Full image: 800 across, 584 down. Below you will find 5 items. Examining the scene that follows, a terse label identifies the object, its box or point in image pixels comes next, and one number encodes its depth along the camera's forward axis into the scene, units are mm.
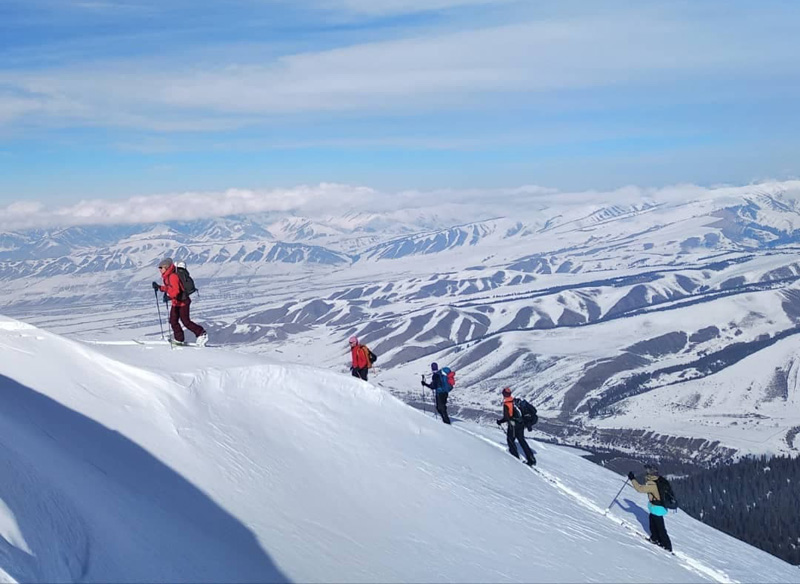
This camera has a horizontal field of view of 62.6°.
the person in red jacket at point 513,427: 20914
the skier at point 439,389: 23906
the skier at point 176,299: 19547
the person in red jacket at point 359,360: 23203
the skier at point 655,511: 16797
